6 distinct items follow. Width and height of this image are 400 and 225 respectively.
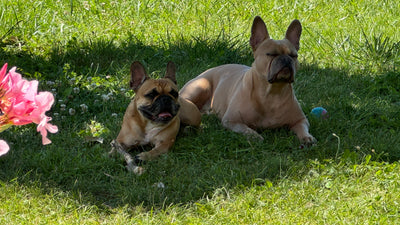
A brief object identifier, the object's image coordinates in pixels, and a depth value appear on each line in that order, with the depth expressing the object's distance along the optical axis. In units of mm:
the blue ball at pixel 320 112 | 10902
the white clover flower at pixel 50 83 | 11687
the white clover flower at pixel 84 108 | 10898
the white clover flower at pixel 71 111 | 10750
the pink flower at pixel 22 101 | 2951
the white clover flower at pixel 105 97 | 11338
